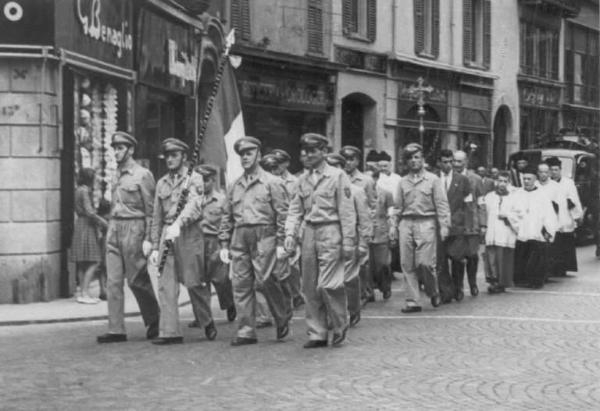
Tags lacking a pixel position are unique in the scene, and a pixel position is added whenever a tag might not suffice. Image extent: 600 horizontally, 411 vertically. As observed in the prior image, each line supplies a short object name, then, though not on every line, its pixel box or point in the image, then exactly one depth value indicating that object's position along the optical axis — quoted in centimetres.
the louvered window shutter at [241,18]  2597
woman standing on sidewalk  1600
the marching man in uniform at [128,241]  1215
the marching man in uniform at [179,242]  1203
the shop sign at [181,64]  2191
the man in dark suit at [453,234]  1598
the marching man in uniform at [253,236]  1194
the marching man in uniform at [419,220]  1490
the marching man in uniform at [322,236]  1158
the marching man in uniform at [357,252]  1191
